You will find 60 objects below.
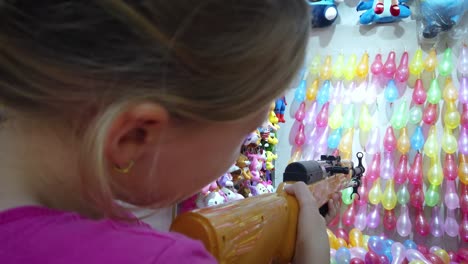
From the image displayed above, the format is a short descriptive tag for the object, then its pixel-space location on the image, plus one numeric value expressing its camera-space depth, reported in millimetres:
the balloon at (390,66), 2596
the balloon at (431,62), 2516
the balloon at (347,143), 2629
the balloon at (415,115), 2521
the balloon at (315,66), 2868
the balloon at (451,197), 2367
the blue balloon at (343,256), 2111
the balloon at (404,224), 2484
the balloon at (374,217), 2562
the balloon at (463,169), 2320
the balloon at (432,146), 2432
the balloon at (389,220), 2541
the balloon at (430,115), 2482
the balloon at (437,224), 2449
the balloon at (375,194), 2516
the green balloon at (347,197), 2619
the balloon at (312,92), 2834
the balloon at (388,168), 2521
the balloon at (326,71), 2809
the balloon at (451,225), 2385
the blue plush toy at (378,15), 2625
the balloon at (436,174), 2400
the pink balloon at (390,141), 2533
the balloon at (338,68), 2756
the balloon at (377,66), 2625
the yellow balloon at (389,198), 2482
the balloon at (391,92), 2574
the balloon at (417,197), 2465
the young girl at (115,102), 335
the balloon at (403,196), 2492
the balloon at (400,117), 2518
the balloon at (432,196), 2432
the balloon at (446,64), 2477
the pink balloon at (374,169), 2557
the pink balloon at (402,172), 2486
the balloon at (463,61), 2416
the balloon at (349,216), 2635
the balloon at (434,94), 2457
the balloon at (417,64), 2531
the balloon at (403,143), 2492
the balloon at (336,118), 2680
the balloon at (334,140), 2676
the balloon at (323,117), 2734
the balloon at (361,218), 2600
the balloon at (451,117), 2408
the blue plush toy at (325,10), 2803
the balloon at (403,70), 2555
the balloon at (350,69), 2703
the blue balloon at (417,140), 2476
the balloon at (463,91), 2391
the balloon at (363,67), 2672
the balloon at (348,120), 2689
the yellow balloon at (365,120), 2635
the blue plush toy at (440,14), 2389
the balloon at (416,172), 2443
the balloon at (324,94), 2771
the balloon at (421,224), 2453
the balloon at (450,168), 2385
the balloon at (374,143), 2615
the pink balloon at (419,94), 2504
